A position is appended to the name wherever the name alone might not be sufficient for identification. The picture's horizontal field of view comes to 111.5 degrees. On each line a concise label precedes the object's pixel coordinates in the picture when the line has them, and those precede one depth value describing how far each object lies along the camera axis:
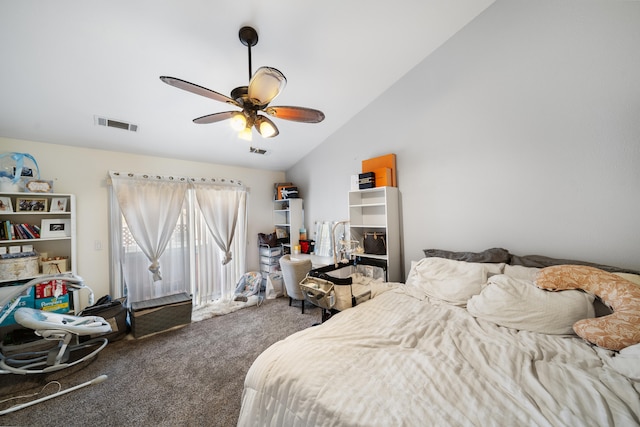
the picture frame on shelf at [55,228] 2.47
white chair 3.00
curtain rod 2.95
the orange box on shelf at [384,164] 2.79
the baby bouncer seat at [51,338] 1.78
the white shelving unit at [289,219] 4.07
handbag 2.77
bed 0.83
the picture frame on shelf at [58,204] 2.52
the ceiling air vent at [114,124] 2.39
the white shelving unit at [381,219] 2.69
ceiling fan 1.33
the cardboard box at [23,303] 2.23
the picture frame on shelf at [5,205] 2.26
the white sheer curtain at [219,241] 3.55
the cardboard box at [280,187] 4.29
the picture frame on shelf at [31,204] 2.39
